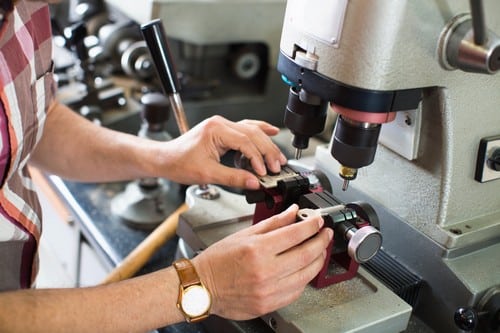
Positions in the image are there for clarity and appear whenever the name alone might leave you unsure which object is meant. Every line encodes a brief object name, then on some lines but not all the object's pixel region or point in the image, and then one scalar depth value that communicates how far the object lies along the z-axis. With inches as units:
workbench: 56.2
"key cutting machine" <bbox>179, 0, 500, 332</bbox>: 41.5
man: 43.3
